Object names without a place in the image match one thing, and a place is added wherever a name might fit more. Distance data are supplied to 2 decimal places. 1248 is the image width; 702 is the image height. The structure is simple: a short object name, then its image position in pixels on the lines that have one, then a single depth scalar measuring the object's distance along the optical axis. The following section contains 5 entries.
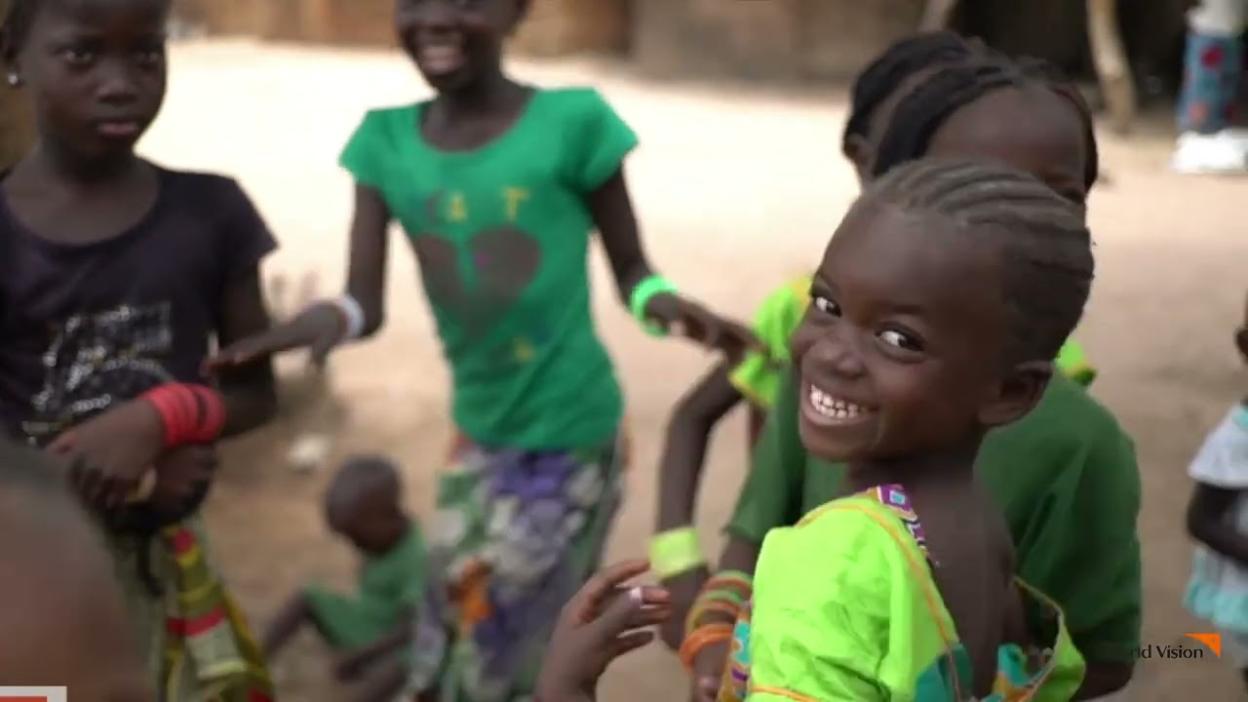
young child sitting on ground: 3.52
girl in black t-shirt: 2.12
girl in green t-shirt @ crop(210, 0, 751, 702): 2.67
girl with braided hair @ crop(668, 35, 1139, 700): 1.78
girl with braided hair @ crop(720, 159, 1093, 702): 1.37
